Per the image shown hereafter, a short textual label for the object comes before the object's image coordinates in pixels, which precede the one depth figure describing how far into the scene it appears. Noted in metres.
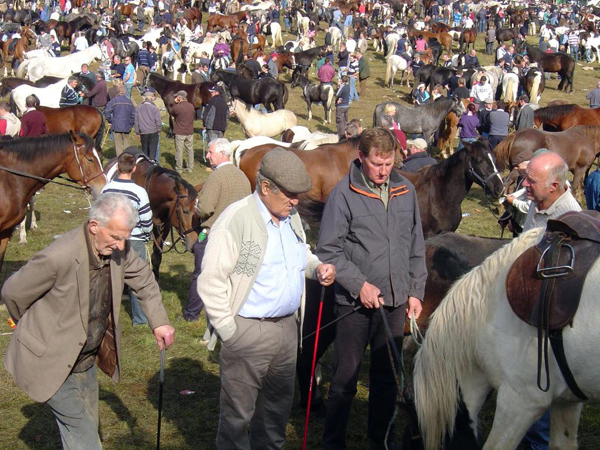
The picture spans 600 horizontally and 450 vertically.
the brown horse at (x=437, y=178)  8.51
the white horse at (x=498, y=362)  3.46
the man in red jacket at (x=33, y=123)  13.52
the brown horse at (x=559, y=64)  30.17
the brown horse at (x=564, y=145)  13.46
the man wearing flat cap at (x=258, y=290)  3.63
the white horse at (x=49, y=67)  25.88
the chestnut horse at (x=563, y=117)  17.22
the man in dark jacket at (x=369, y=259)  4.23
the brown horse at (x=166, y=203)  8.04
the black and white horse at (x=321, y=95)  22.44
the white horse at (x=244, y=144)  12.73
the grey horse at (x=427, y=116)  18.80
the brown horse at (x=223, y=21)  37.97
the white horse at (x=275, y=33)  37.22
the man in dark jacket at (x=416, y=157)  10.48
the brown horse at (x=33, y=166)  7.82
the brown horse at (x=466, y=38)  36.44
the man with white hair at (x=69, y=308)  3.47
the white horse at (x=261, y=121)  17.81
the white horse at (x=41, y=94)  18.59
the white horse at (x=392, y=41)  33.41
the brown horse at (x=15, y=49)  28.59
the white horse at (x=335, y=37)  35.97
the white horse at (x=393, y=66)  28.84
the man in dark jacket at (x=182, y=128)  15.95
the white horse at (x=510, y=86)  24.63
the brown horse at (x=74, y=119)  15.37
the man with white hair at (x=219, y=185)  7.11
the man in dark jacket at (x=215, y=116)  16.47
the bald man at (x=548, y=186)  4.31
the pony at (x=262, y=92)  21.98
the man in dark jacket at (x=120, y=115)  15.80
